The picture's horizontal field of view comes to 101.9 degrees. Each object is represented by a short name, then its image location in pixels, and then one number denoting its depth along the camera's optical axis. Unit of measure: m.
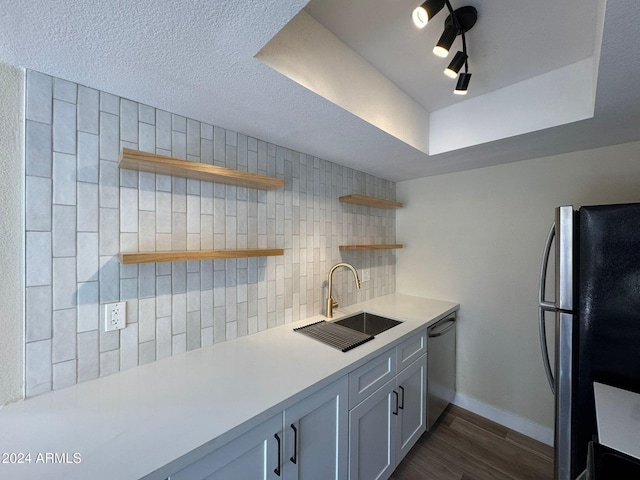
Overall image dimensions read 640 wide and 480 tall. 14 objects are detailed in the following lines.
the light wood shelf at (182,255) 1.00
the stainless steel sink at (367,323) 1.88
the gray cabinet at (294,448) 0.81
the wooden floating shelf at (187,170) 1.01
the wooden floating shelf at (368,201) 2.00
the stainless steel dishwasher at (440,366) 1.88
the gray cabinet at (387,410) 1.29
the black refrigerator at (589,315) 1.04
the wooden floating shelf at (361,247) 2.03
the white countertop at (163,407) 0.68
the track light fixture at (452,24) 0.90
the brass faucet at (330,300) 1.86
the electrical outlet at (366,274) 2.34
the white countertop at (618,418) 0.76
